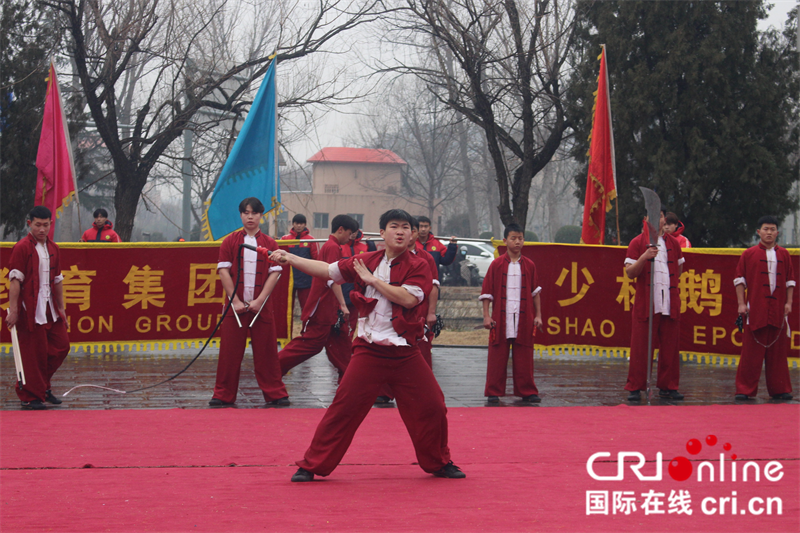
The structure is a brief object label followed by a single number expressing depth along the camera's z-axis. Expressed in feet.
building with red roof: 166.09
